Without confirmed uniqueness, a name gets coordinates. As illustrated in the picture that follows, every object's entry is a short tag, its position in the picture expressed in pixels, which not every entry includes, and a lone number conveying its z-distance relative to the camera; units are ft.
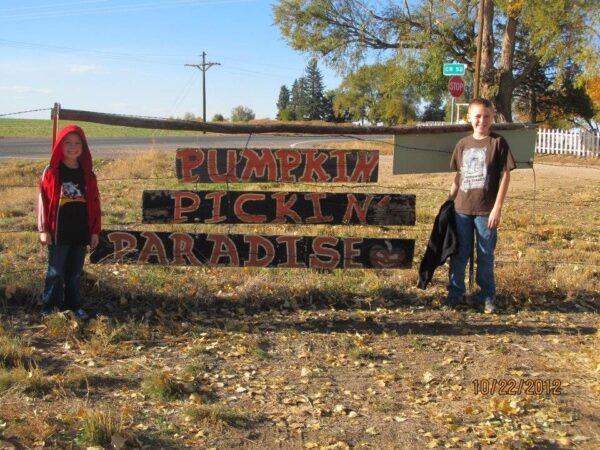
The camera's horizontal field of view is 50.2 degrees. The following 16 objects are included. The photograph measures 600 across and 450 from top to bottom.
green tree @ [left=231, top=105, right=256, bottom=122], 293.14
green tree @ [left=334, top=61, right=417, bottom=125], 88.54
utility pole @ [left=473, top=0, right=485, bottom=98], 62.39
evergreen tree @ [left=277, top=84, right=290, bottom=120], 340.98
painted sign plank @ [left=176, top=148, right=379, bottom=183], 19.34
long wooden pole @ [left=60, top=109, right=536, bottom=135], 18.10
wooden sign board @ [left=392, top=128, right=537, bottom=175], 20.62
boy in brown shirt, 17.29
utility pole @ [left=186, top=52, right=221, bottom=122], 229.33
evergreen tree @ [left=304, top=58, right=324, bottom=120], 260.21
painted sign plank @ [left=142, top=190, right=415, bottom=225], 19.08
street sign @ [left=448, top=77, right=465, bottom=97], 61.41
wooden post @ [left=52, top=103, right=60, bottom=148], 17.60
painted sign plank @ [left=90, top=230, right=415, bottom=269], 19.17
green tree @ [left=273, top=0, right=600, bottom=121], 67.67
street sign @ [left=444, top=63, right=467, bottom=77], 55.47
